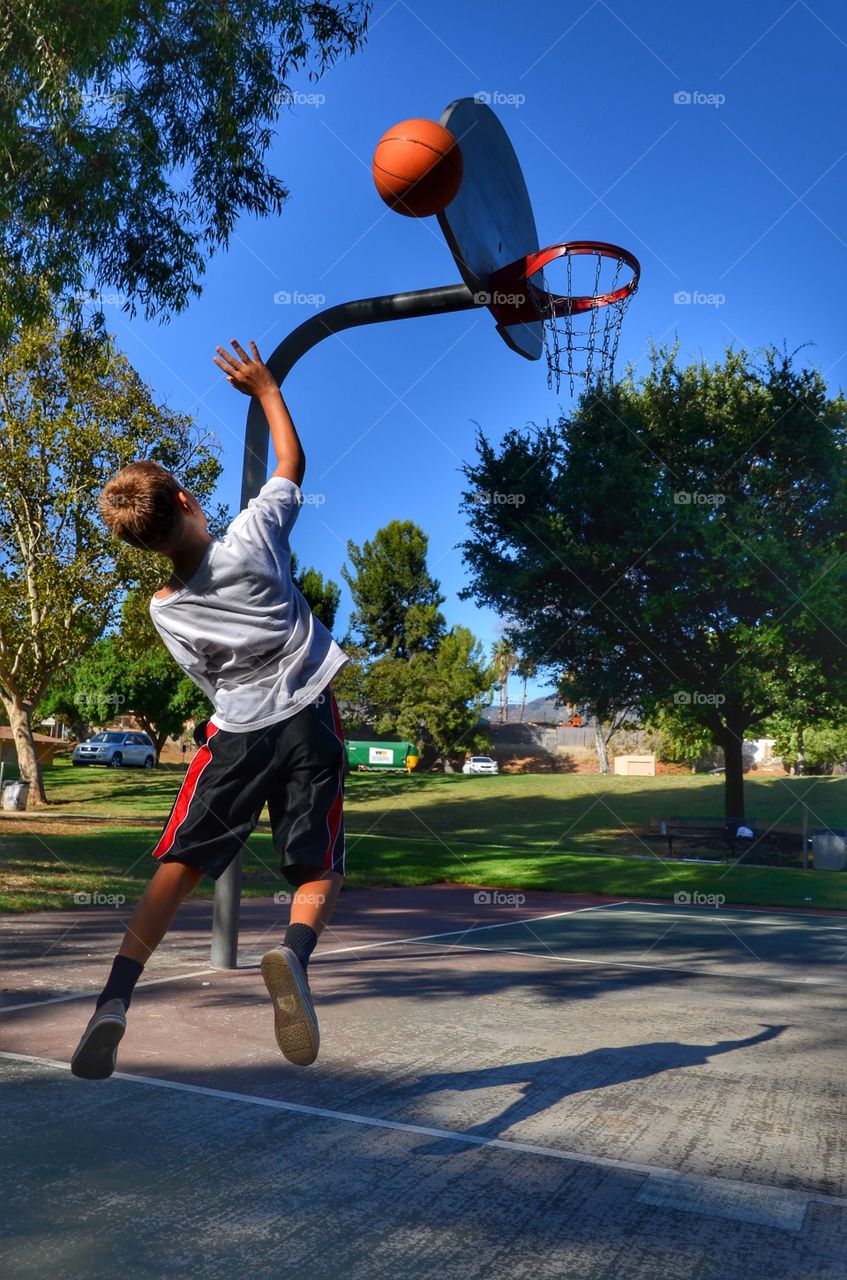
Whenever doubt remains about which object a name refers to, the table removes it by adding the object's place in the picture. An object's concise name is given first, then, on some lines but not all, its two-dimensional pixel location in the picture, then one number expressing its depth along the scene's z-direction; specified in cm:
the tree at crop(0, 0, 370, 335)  1133
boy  322
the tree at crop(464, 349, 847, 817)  2373
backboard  728
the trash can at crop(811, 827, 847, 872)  2119
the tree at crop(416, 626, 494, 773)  5312
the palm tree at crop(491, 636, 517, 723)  5781
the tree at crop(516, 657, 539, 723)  2680
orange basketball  650
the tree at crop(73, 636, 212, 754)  4997
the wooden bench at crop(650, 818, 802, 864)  2317
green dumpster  5347
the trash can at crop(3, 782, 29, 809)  2323
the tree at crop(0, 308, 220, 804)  2286
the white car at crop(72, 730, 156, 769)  4509
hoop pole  623
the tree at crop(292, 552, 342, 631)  4744
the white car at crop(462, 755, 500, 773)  5859
